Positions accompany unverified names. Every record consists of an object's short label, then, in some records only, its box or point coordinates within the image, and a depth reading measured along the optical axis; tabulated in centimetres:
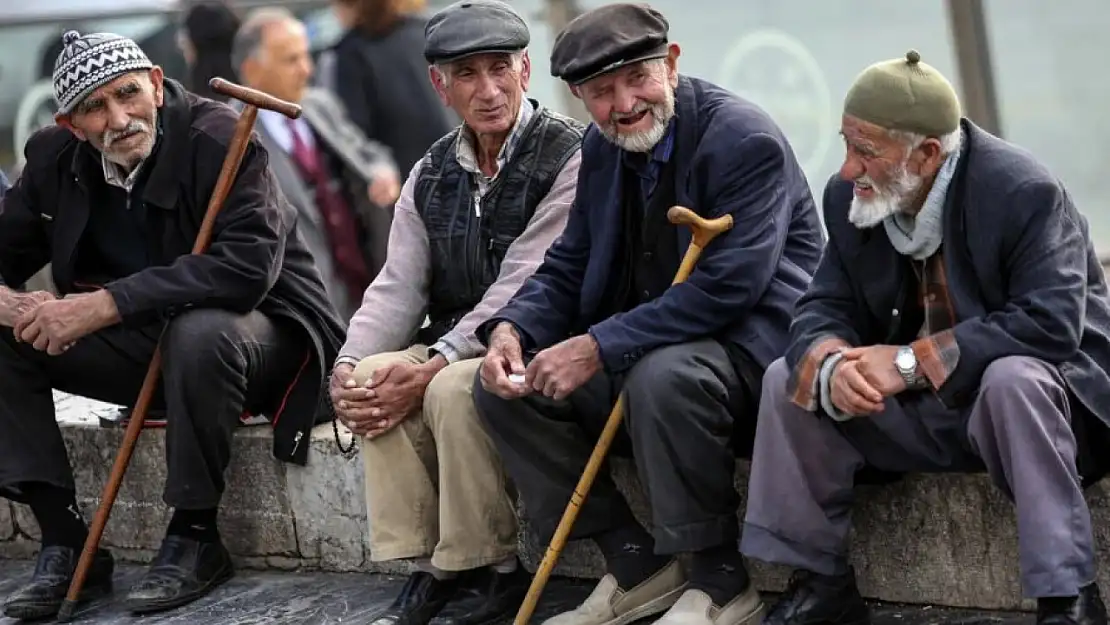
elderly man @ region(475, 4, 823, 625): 880
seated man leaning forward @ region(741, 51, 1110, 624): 779
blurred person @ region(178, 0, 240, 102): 1530
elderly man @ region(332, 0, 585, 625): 956
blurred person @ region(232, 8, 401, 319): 1430
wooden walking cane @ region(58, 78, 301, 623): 1059
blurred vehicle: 1783
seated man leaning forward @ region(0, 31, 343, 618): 1063
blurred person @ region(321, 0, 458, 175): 1463
